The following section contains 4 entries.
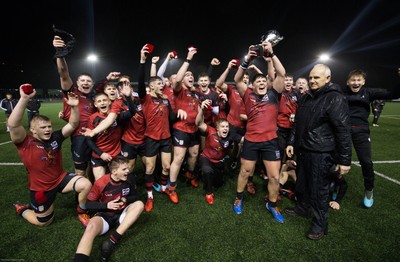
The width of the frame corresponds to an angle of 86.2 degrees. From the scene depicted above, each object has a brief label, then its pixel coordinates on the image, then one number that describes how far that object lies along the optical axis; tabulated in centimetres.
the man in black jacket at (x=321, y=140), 254
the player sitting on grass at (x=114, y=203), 255
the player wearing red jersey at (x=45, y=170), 287
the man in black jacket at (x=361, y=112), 335
